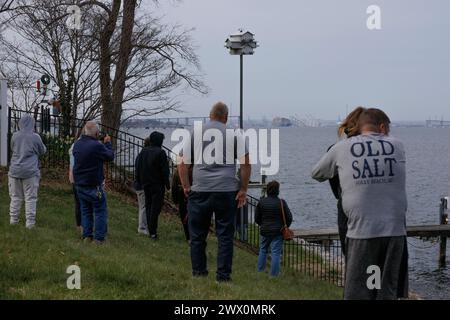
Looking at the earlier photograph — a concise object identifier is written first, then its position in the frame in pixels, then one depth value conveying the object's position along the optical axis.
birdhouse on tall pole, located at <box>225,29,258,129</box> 17.59
